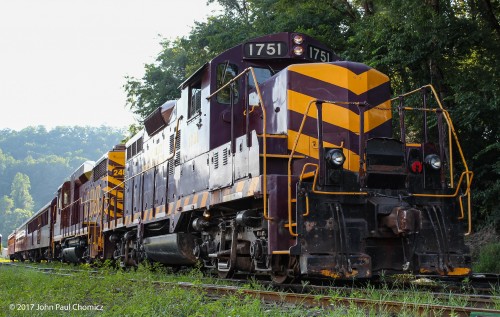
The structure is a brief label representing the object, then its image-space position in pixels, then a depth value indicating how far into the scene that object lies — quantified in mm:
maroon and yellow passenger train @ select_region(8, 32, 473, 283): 7012
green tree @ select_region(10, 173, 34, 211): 133625
